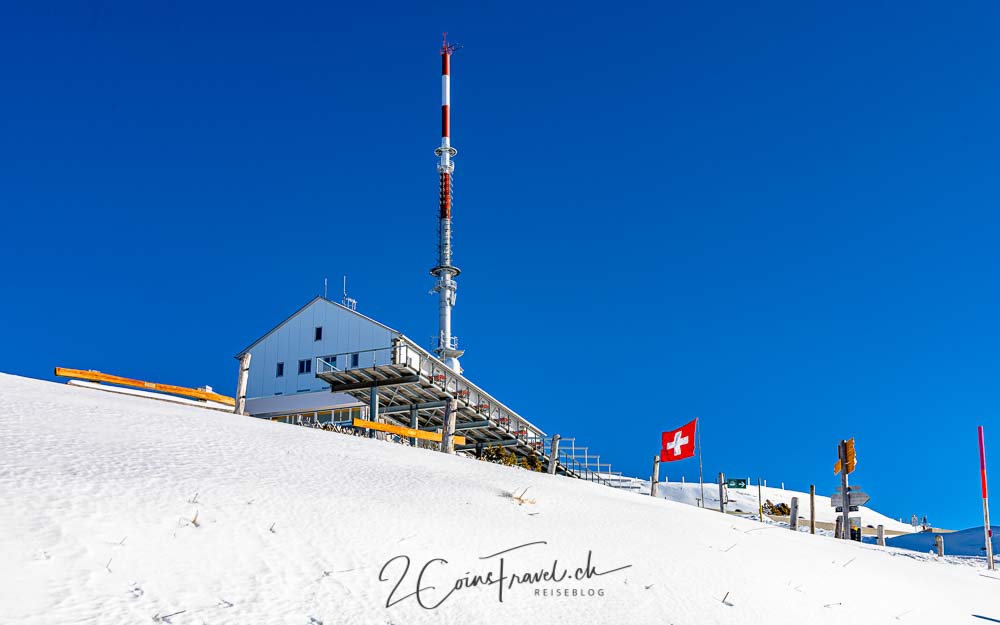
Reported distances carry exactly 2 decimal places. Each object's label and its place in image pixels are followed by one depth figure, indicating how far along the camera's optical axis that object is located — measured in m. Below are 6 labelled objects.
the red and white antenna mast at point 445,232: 65.56
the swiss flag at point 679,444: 31.27
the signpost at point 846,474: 27.92
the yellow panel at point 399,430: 23.59
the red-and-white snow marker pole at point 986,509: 22.81
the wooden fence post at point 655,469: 30.39
